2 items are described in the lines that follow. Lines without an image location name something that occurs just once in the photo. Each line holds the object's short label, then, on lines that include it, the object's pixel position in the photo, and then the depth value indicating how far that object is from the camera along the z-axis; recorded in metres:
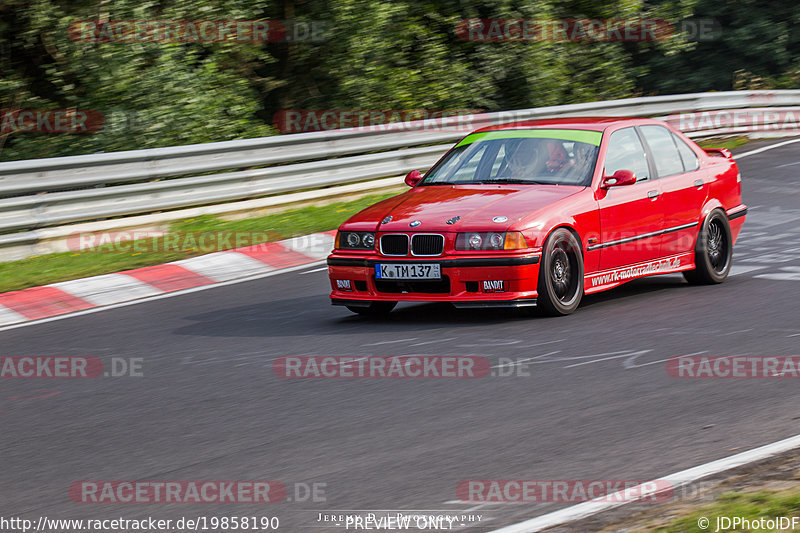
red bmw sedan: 15.95
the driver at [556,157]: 17.77
